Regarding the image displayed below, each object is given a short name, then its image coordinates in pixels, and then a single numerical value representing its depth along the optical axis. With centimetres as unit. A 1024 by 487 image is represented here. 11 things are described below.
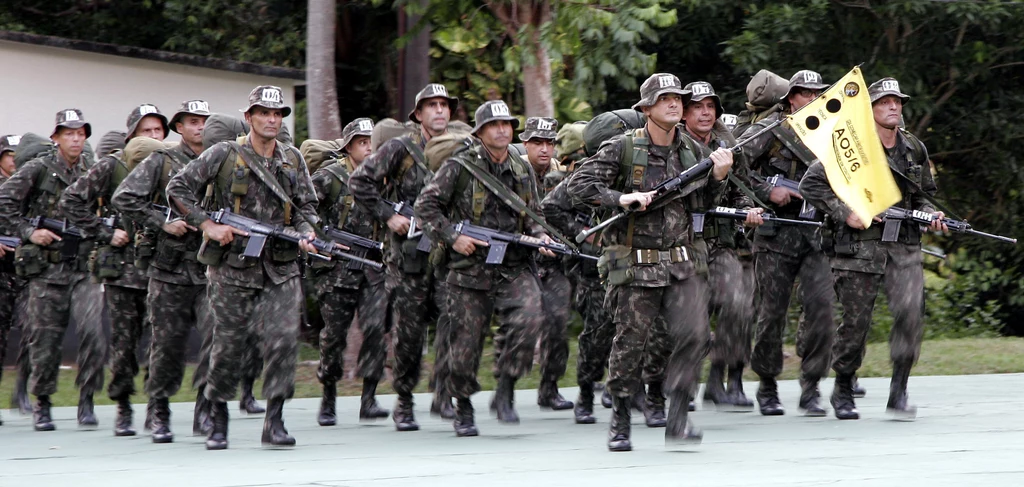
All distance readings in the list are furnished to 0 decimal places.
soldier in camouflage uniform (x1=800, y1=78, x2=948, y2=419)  1950
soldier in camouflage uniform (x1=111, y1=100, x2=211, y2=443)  1861
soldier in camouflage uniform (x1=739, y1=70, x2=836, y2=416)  2066
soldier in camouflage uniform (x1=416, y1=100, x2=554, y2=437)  1873
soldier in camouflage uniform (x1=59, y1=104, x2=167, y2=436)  1984
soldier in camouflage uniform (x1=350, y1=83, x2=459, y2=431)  2008
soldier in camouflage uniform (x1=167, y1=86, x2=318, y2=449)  1744
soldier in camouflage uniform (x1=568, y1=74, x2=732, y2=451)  1656
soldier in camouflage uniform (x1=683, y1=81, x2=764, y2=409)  2003
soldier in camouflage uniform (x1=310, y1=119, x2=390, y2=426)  2111
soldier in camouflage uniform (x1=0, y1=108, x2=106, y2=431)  2070
